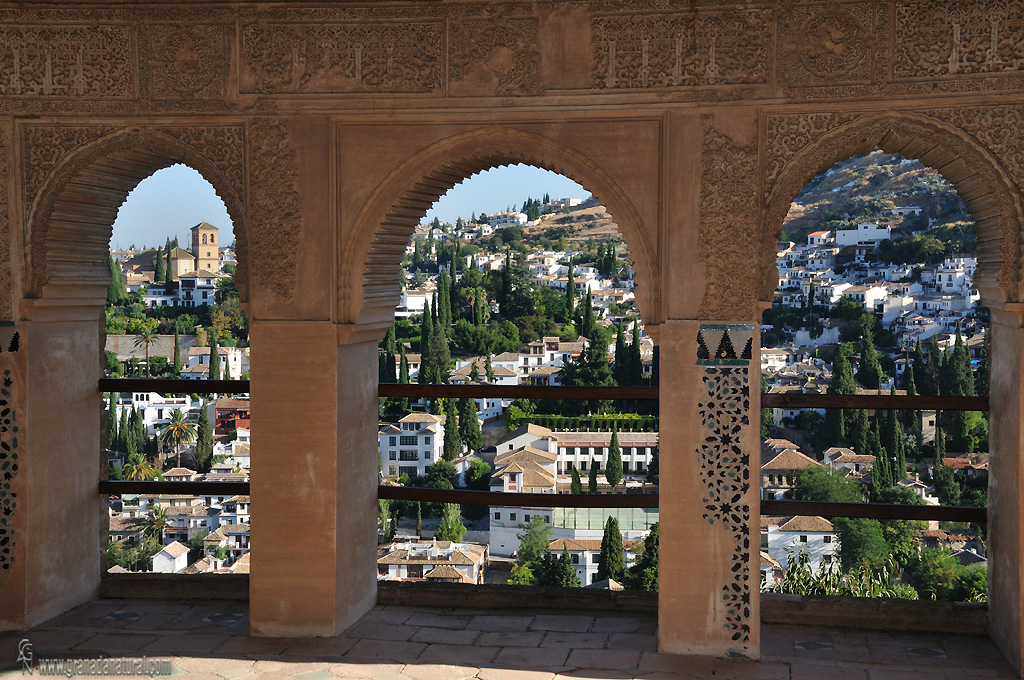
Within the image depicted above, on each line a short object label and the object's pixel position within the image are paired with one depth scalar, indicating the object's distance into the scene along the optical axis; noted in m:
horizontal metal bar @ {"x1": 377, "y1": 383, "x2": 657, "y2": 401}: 5.71
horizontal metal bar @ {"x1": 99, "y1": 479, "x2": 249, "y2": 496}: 5.96
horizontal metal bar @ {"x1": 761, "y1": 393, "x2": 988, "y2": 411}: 5.28
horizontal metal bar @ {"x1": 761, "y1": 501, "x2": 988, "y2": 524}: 5.34
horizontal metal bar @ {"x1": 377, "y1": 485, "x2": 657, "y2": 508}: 5.58
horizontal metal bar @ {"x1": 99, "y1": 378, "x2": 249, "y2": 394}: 5.94
